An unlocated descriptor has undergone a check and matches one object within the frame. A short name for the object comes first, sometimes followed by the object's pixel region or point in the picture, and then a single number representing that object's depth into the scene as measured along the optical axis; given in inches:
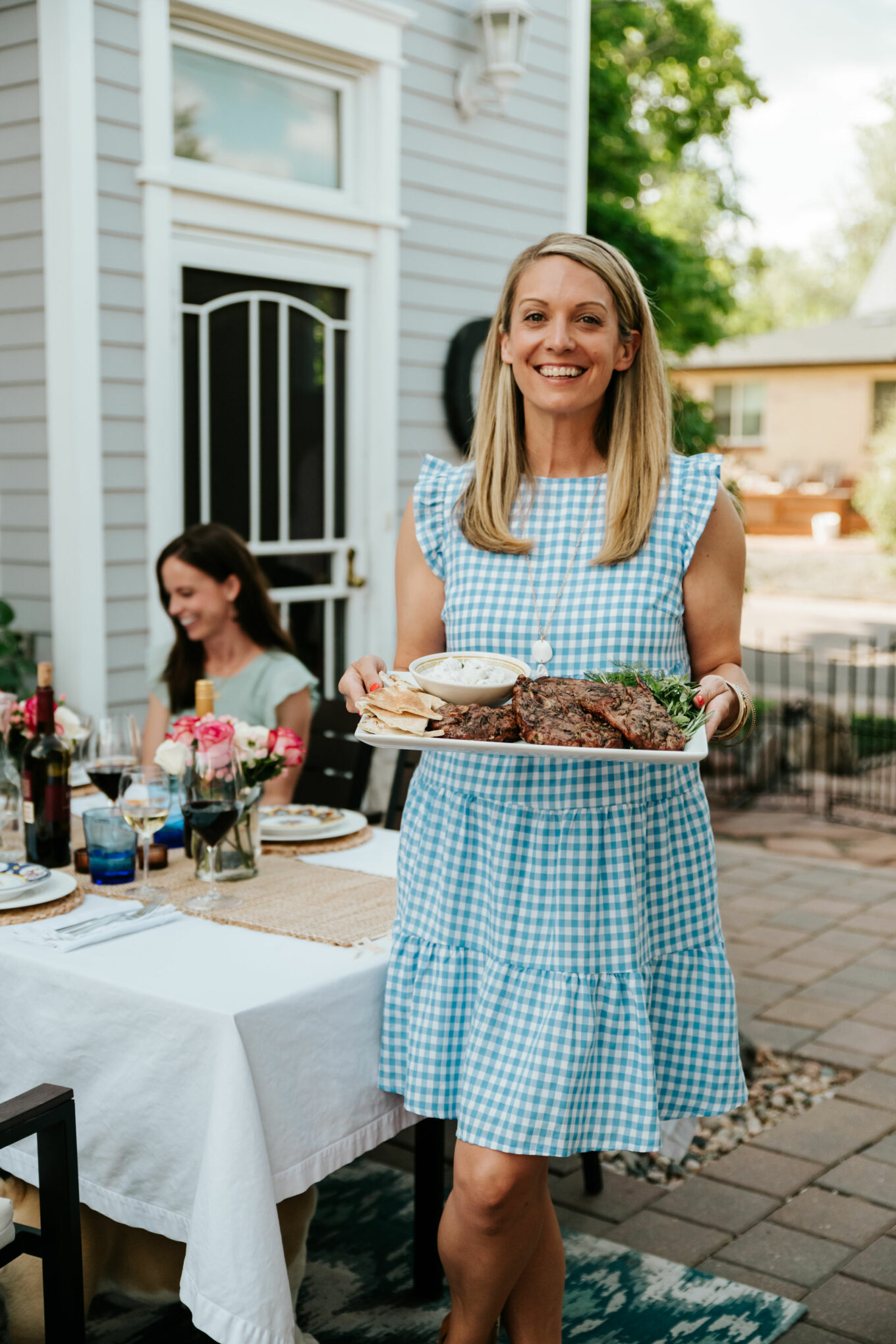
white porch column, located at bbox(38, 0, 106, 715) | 168.2
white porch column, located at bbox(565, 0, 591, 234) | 252.4
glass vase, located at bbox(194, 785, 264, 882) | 99.0
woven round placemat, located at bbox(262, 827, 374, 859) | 108.2
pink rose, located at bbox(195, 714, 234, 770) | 93.0
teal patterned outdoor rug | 100.3
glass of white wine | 91.0
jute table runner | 87.7
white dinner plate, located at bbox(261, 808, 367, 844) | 109.3
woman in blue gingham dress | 77.4
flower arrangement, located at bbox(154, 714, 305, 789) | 95.3
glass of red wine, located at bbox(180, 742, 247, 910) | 91.4
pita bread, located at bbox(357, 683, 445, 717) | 75.4
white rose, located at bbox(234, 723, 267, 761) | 98.6
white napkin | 83.1
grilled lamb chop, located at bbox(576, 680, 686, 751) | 70.7
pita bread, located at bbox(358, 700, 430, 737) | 74.2
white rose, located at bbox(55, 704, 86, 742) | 110.1
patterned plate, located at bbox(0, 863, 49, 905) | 90.3
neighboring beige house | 1100.5
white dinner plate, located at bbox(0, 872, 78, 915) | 89.9
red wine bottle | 100.8
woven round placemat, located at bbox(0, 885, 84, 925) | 88.3
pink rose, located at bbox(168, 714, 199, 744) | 96.1
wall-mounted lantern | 222.8
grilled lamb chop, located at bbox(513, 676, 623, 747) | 71.8
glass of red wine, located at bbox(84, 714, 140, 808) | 101.3
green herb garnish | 74.7
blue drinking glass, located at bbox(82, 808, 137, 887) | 96.2
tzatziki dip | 77.4
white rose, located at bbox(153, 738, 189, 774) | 98.0
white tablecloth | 72.4
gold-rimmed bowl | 76.0
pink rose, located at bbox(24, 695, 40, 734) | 105.0
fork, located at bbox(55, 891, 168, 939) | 84.9
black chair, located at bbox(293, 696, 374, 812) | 139.1
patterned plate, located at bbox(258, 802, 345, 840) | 110.0
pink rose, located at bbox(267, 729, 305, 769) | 100.0
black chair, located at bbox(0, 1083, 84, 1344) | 72.7
